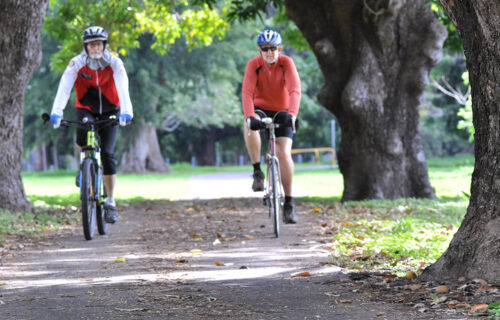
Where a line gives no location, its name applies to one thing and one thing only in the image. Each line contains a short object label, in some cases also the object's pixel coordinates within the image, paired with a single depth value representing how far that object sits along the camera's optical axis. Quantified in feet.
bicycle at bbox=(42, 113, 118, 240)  54.85
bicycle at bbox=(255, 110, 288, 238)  55.42
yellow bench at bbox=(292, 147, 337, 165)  283.81
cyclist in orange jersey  55.26
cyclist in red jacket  56.03
